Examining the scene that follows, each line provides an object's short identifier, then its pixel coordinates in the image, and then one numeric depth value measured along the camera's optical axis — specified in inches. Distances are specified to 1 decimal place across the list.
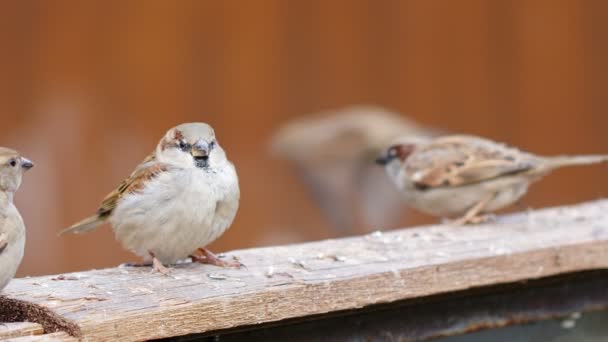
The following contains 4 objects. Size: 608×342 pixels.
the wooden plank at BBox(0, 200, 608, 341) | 191.0
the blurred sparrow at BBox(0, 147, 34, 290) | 198.8
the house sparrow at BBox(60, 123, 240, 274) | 234.8
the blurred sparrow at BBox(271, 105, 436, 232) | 451.8
